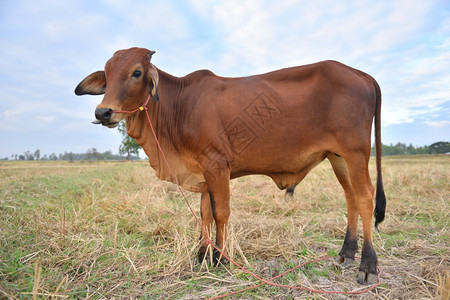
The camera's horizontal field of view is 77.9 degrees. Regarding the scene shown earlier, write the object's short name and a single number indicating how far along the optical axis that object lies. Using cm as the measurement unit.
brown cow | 251
